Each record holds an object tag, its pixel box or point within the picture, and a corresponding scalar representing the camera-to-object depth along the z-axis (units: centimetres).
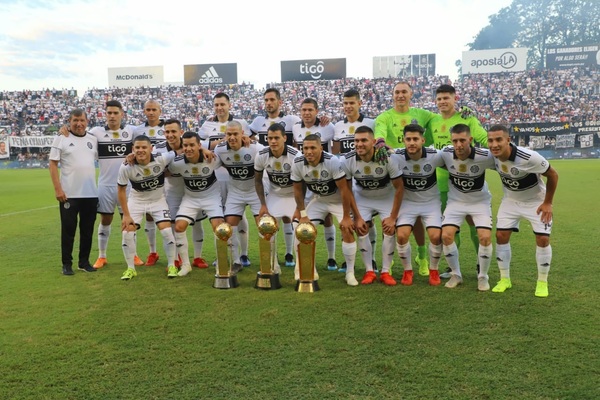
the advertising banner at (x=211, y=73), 4856
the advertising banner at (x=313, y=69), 4662
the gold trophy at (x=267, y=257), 559
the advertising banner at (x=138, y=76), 5050
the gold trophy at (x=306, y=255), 541
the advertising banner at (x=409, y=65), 4931
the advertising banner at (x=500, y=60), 4597
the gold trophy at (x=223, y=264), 566
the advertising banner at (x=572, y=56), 4662
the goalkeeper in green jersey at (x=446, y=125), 611
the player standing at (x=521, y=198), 510
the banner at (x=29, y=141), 3653
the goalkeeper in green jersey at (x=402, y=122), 630
